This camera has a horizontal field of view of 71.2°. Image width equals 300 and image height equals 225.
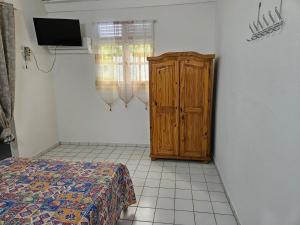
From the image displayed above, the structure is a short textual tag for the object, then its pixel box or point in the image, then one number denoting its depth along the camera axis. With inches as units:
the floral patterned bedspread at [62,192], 52.6
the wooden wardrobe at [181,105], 127.0
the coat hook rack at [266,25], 48.7
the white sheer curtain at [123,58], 150.1
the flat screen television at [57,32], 141.4
